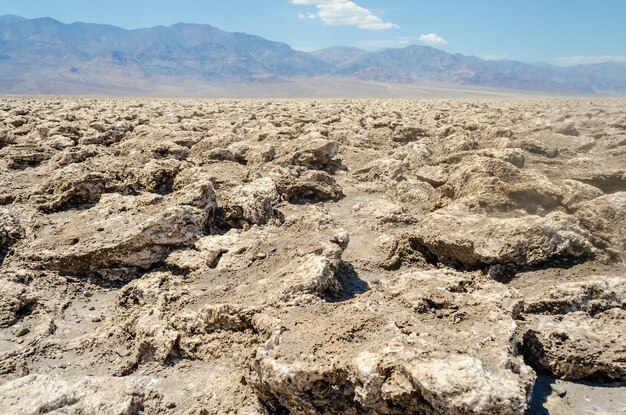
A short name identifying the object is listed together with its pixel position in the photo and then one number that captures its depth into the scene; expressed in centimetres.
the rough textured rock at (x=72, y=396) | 230
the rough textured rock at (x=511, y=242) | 392
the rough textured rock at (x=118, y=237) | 430
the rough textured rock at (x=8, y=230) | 462
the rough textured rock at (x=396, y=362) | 214
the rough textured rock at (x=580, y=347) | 279
